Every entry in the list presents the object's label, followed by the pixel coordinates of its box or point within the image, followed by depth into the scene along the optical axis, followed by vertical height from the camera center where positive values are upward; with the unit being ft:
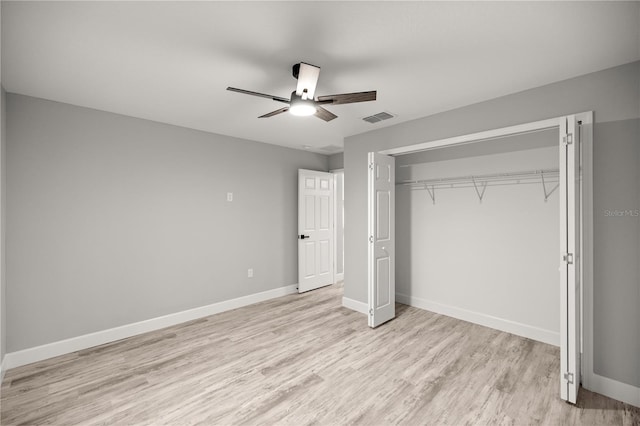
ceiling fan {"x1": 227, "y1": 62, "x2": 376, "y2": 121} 7.04 +2.92
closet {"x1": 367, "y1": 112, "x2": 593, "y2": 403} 8.00 -0.79
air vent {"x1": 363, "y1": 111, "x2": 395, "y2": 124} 11.40 +3.86
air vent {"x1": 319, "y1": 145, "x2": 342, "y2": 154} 16.71 +3.86
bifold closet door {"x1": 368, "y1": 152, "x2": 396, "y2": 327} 11.93 -1.15
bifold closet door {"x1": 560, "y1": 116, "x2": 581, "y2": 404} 7.09 -1.18
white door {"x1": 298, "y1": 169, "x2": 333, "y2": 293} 17.30 -1.07
